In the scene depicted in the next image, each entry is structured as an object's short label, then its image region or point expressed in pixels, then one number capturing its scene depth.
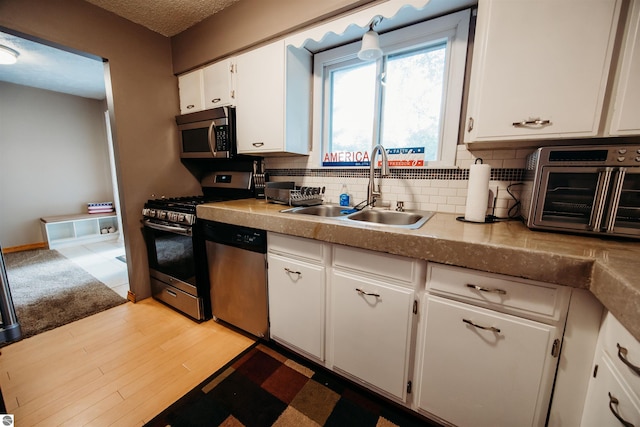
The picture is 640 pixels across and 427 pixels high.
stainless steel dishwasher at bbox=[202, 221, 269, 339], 1.57
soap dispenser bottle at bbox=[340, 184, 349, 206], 1.86
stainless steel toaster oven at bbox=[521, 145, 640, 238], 0.89
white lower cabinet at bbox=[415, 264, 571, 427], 0.84
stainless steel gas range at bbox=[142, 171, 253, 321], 1.83
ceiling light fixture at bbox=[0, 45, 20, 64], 2.30
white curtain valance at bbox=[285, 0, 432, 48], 1.28
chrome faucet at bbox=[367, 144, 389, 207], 1.55
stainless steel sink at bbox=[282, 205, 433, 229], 1.53
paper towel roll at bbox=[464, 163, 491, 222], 1.21
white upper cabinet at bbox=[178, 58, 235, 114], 2.00
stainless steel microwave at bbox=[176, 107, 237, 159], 2.02
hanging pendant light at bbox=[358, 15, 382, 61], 1.37
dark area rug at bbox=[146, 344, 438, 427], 1.17
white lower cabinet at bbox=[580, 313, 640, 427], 0.61
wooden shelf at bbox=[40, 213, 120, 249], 3.75
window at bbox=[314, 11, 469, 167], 1.49
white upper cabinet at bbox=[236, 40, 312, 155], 1.74
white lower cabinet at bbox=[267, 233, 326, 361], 1.33
